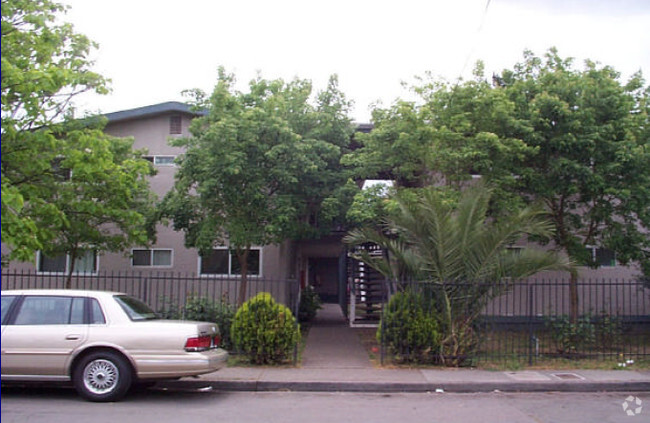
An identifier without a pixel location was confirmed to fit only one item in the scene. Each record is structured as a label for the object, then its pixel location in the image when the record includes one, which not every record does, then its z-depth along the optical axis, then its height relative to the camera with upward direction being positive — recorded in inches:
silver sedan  331.3 -53.2
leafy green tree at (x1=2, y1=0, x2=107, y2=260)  334.3 +91.9
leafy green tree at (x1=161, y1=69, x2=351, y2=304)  505.7 +75.9
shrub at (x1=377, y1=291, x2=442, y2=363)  461.7 -51.7
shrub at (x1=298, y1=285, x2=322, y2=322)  778.8 -60.8
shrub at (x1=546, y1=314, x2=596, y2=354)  506.0 -57.9
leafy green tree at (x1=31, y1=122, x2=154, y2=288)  392.5 +44.4
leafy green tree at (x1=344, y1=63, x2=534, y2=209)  497.0 +98.6
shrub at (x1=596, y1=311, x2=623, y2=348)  534.9 -57.8
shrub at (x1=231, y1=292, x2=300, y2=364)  453.7 -54.2
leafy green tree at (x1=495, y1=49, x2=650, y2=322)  505.4 +91.2
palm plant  459.2 +4.6
